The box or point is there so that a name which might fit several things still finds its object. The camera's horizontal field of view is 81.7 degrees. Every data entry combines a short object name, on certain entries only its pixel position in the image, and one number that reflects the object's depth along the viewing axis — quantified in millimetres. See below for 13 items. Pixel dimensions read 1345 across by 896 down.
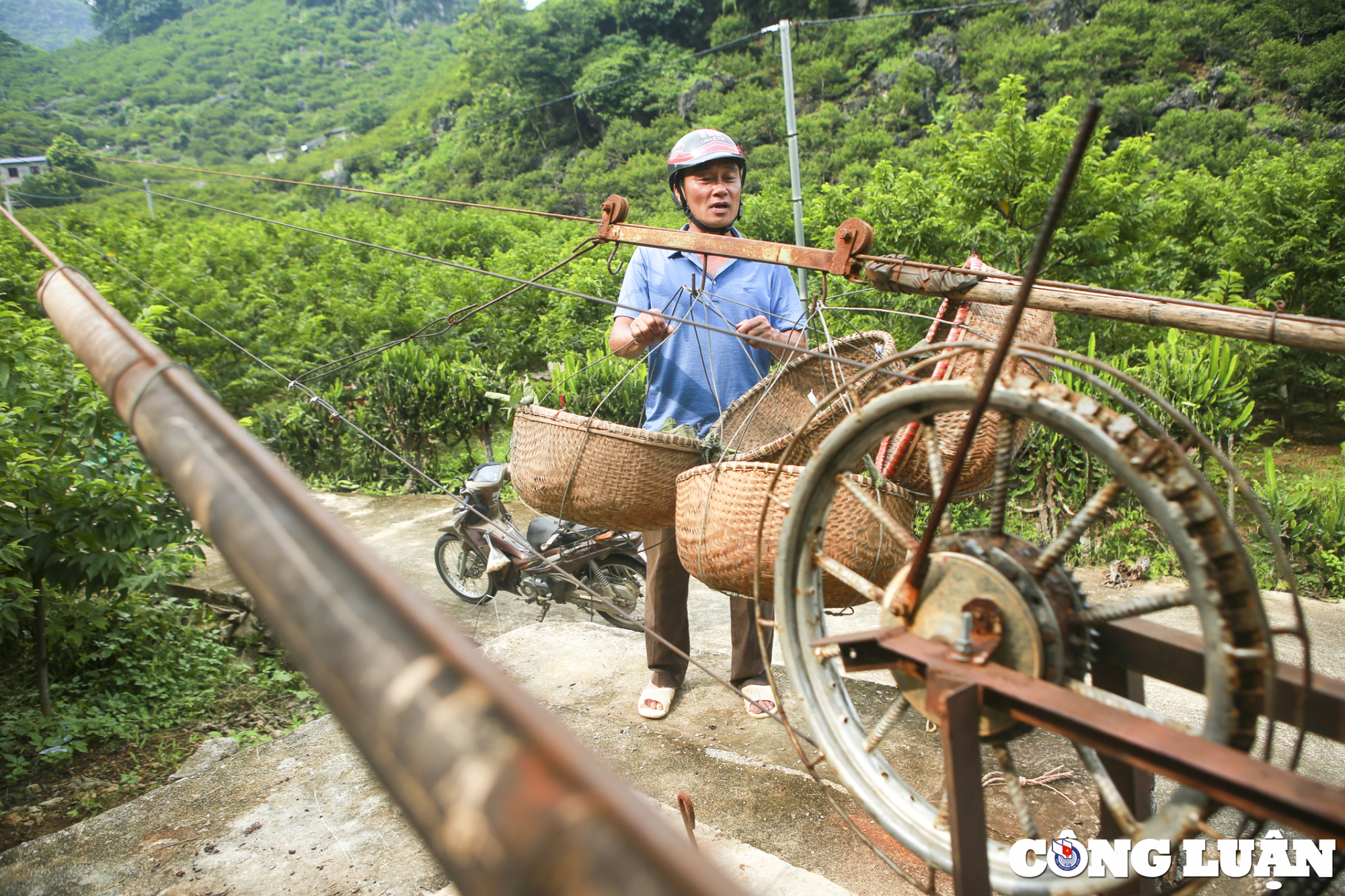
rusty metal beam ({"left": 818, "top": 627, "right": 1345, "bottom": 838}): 893
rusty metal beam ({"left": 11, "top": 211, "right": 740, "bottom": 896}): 302
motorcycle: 4695
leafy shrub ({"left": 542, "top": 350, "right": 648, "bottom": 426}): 7559
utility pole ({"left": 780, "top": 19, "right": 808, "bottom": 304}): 6979
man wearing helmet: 2773
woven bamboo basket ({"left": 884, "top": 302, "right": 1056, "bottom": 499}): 1893
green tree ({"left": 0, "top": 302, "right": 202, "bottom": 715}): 2791
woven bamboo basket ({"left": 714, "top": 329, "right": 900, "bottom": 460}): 2432
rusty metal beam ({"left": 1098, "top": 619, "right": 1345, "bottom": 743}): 1087
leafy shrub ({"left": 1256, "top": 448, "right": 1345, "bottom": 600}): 4391
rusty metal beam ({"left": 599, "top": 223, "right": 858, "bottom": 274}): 1988
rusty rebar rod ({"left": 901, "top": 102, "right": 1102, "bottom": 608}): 949
